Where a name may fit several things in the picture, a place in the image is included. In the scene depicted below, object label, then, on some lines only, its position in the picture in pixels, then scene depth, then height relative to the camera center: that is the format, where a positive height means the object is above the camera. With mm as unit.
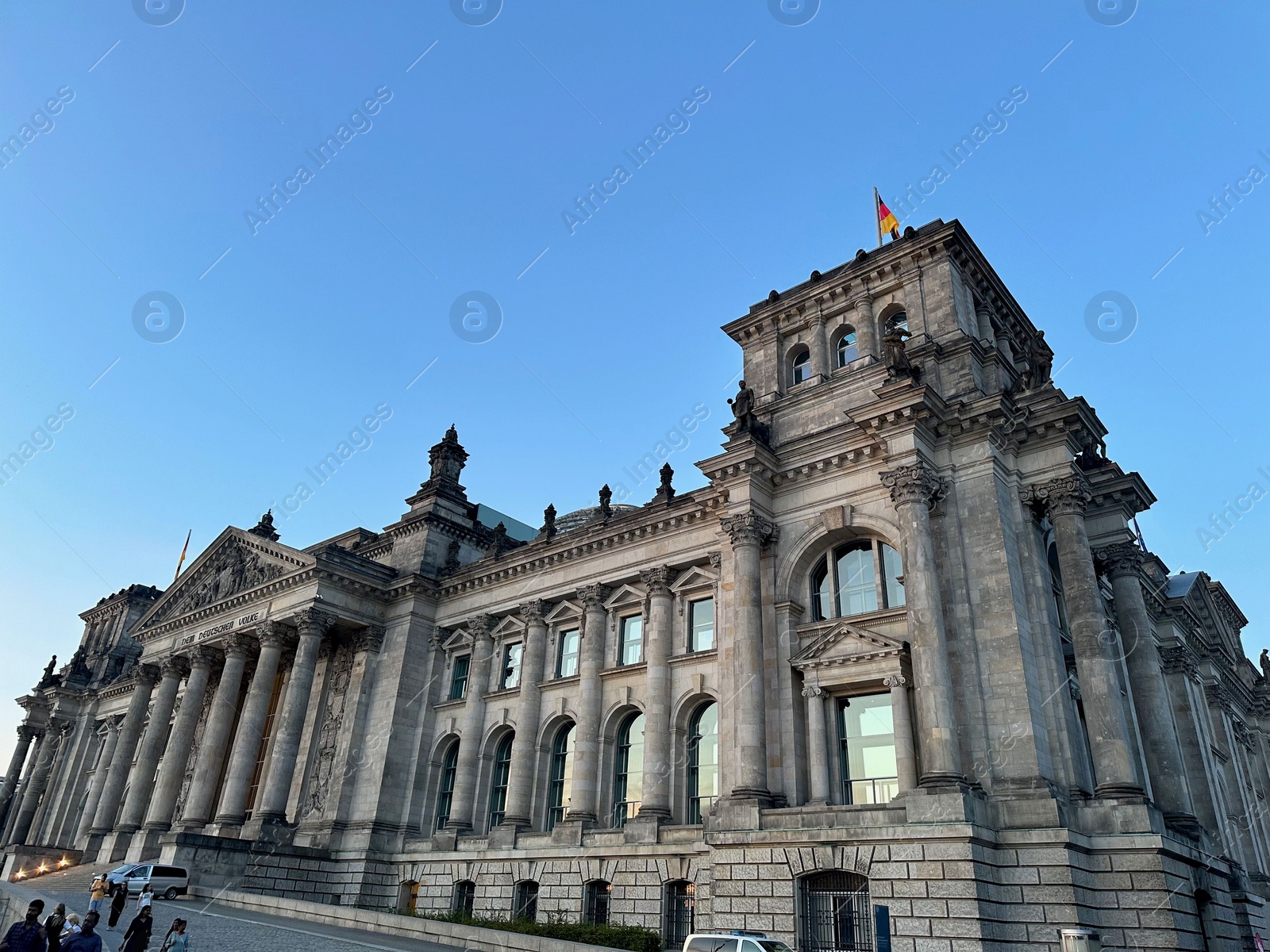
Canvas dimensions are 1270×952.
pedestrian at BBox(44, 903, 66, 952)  16359 -879
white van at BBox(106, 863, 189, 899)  32750 +93
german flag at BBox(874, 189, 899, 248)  35531 +25338
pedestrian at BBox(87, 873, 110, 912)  25406 -396
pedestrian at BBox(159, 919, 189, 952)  16047 -946
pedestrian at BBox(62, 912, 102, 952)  13195 -871
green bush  25625 -826
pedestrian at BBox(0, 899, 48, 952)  13523 -889
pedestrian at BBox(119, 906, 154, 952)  17266 -979
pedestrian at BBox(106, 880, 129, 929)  25188 -653
